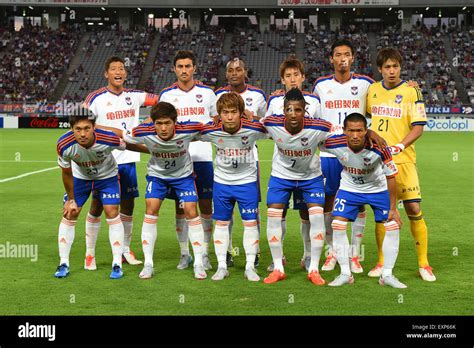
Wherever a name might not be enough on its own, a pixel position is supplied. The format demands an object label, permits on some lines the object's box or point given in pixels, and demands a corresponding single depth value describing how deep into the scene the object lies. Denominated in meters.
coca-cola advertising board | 36.84
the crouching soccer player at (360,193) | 6.21
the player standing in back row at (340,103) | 6.98
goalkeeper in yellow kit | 6.66
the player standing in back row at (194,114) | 7.25
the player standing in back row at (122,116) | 7.40
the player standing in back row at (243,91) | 7.28
